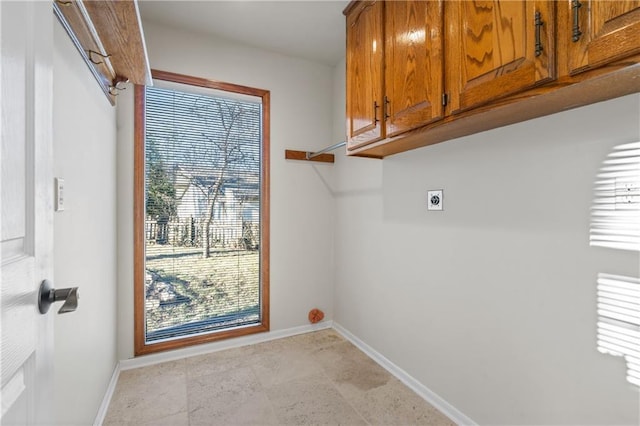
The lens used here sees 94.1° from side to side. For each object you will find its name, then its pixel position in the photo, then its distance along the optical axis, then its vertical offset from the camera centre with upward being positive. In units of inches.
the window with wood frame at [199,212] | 90.7 +0.7
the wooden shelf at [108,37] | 47.4 +33.6
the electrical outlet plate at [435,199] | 69.4 +3.3
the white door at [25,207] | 20.1 +0.6
